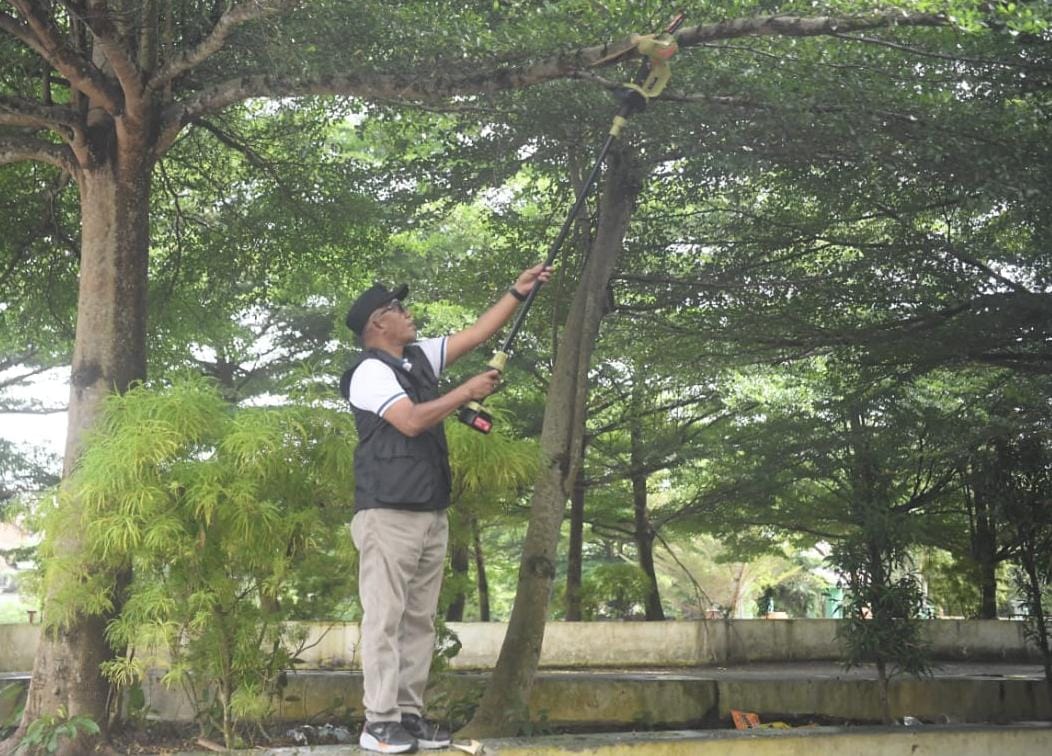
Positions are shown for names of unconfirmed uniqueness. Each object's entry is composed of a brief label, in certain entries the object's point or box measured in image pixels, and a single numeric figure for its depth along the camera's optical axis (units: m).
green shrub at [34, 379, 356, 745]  6.21
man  5.29
